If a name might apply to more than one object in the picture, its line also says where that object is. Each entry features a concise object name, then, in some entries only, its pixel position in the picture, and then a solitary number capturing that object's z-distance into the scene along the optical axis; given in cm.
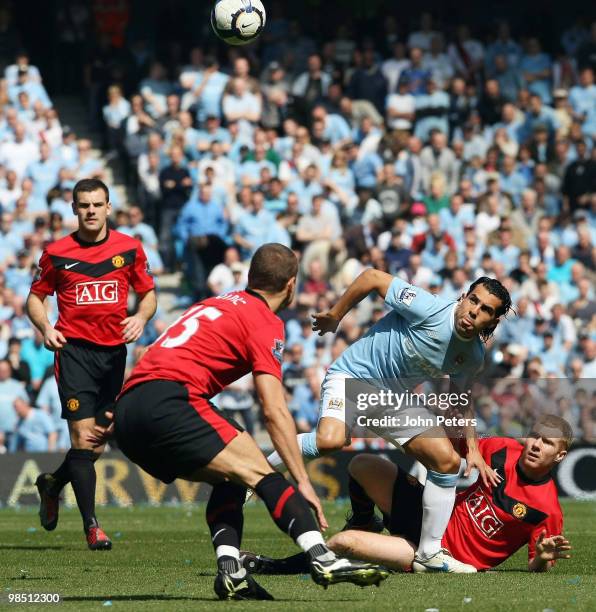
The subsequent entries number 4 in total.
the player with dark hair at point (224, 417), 1457
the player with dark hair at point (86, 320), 2134
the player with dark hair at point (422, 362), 1800
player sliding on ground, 1764
